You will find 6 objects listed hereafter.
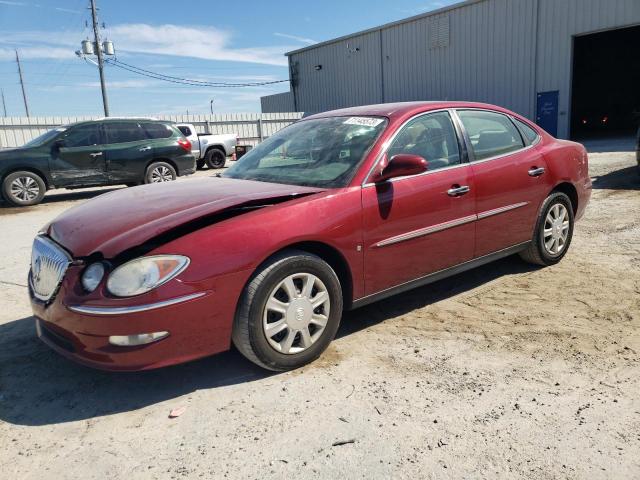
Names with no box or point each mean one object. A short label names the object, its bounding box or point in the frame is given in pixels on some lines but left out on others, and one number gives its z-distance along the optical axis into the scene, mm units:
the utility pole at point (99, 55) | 29016
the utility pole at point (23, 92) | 61275
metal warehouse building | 20078
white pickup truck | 17969
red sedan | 2598
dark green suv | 10664
